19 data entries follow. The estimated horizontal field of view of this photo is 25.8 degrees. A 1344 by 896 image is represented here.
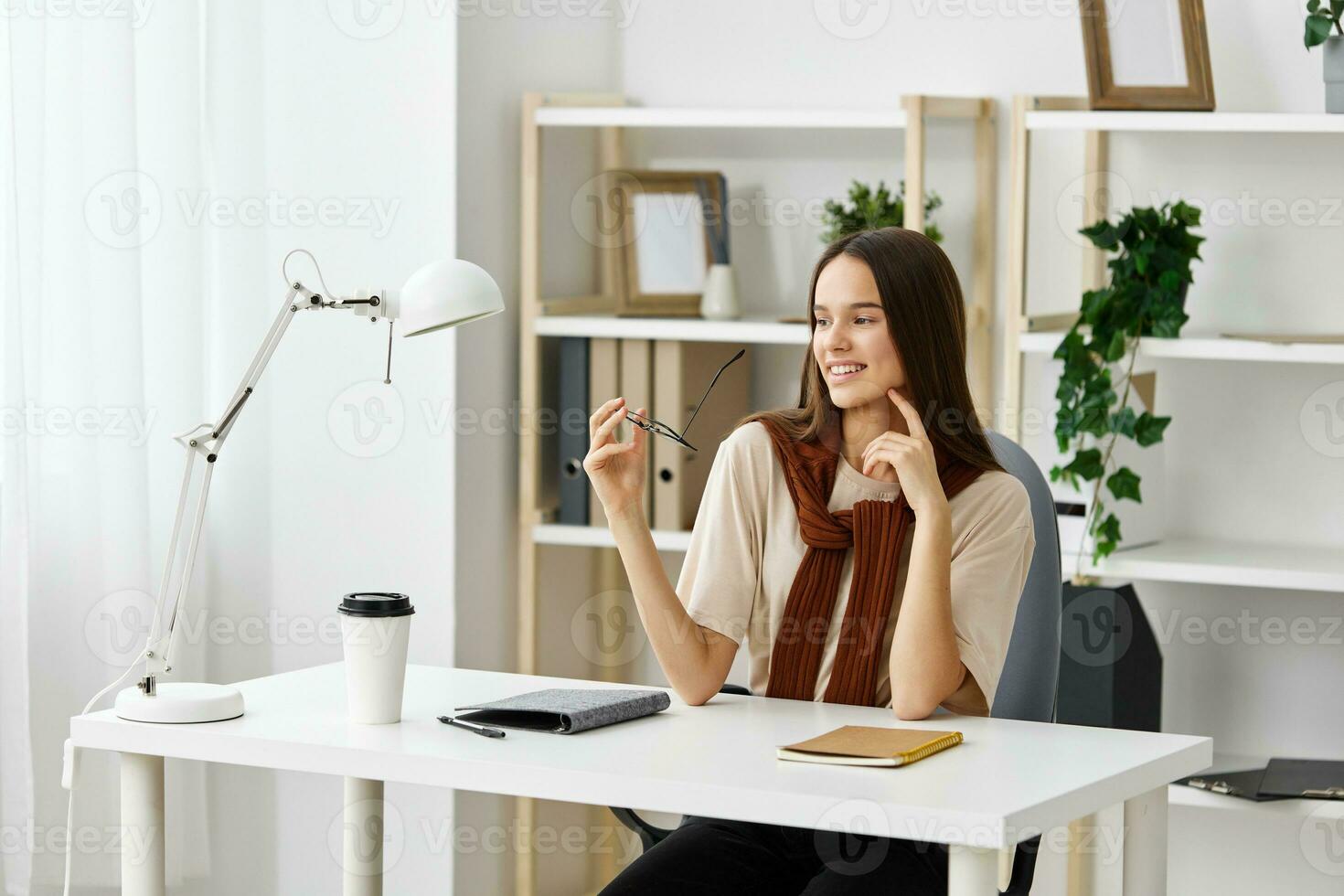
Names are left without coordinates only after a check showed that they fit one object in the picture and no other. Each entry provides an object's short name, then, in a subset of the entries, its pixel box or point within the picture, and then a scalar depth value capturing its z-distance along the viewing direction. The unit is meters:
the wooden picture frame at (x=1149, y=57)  4.88
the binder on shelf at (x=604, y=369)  5.55
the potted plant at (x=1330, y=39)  4.70
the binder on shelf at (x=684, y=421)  5.50
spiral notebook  2.83
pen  3.05
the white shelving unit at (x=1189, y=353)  4.76
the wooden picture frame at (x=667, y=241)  5.66
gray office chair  3.63
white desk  2.61
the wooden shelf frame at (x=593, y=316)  5.34
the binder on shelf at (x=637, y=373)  5.52
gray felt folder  3.08
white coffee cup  3.10
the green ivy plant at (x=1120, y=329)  4.88
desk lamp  3.17
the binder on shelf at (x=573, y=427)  5.57
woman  3.27
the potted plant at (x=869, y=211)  5.43
